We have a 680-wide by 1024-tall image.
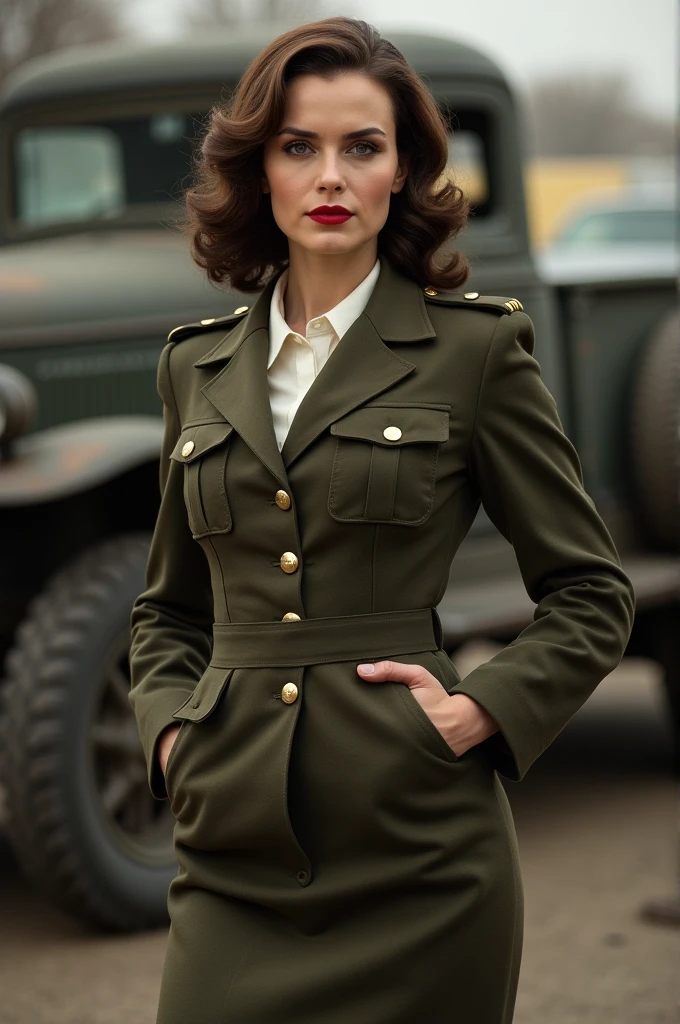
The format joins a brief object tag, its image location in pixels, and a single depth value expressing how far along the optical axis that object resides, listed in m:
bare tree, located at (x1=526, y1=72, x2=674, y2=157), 61.09
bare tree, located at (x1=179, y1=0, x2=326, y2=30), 26.44
